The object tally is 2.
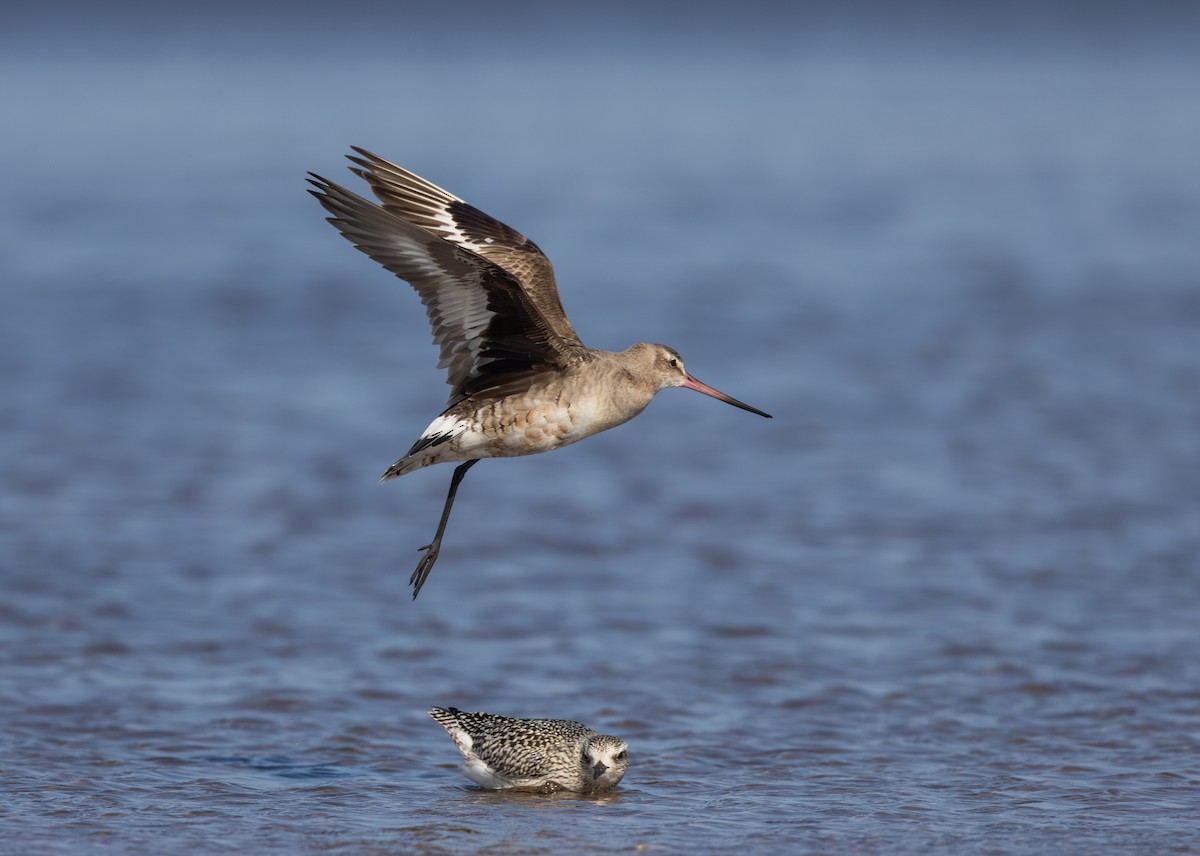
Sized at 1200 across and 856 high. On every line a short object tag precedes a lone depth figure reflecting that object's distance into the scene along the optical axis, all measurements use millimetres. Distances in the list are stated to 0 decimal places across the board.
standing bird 11922
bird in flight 12242
